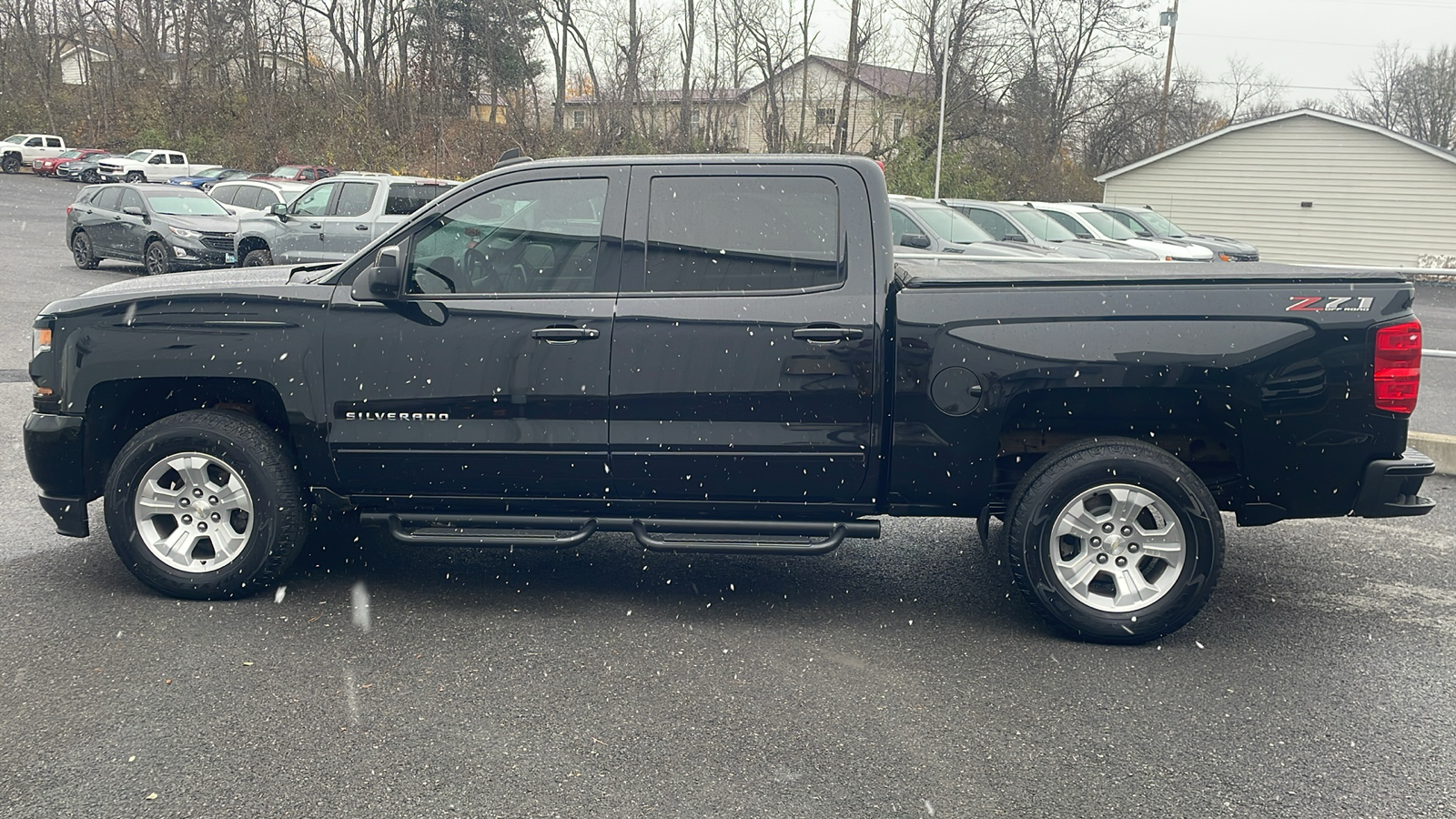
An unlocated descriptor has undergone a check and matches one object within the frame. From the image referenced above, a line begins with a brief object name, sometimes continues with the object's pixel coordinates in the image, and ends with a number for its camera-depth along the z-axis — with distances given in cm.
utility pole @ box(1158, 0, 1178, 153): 4503
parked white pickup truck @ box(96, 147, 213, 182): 4319
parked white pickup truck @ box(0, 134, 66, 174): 4956
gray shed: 3038
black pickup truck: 453
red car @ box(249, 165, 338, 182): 3878
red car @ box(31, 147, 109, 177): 4762
